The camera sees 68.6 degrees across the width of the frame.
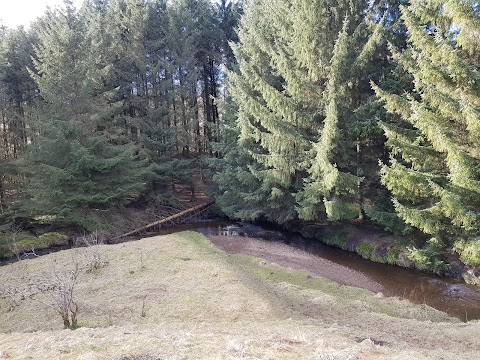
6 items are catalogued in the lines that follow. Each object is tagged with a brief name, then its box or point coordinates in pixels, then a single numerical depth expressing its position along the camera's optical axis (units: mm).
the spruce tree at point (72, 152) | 17969
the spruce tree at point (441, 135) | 10570
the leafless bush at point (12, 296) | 9121
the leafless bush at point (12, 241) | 14758
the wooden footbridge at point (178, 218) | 20594
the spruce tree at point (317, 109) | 15258
